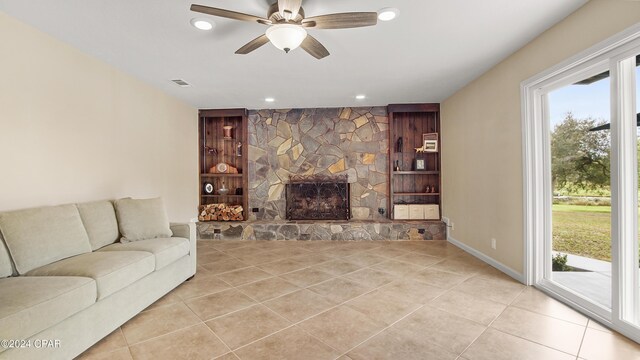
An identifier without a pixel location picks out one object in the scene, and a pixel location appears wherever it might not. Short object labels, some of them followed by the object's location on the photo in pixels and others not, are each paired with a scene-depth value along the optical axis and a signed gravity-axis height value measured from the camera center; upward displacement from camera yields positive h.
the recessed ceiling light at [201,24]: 2.38 +1.39
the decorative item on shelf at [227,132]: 5.57 +0.96
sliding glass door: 2.03 -0.08
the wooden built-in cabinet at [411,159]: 5.39 +0.35
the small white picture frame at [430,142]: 5.26 +0.66
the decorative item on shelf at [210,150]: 5.62 +0.60
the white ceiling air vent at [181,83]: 3.86 +1.41
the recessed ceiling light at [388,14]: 2.27 +1.38
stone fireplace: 5.47 +0.50
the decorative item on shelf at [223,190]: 5.56 -0.22
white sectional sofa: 1.59 -0.68
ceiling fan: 1.93 +1.17
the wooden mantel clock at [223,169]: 5.50 +0.20
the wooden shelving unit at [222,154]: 5.61 +0.52
